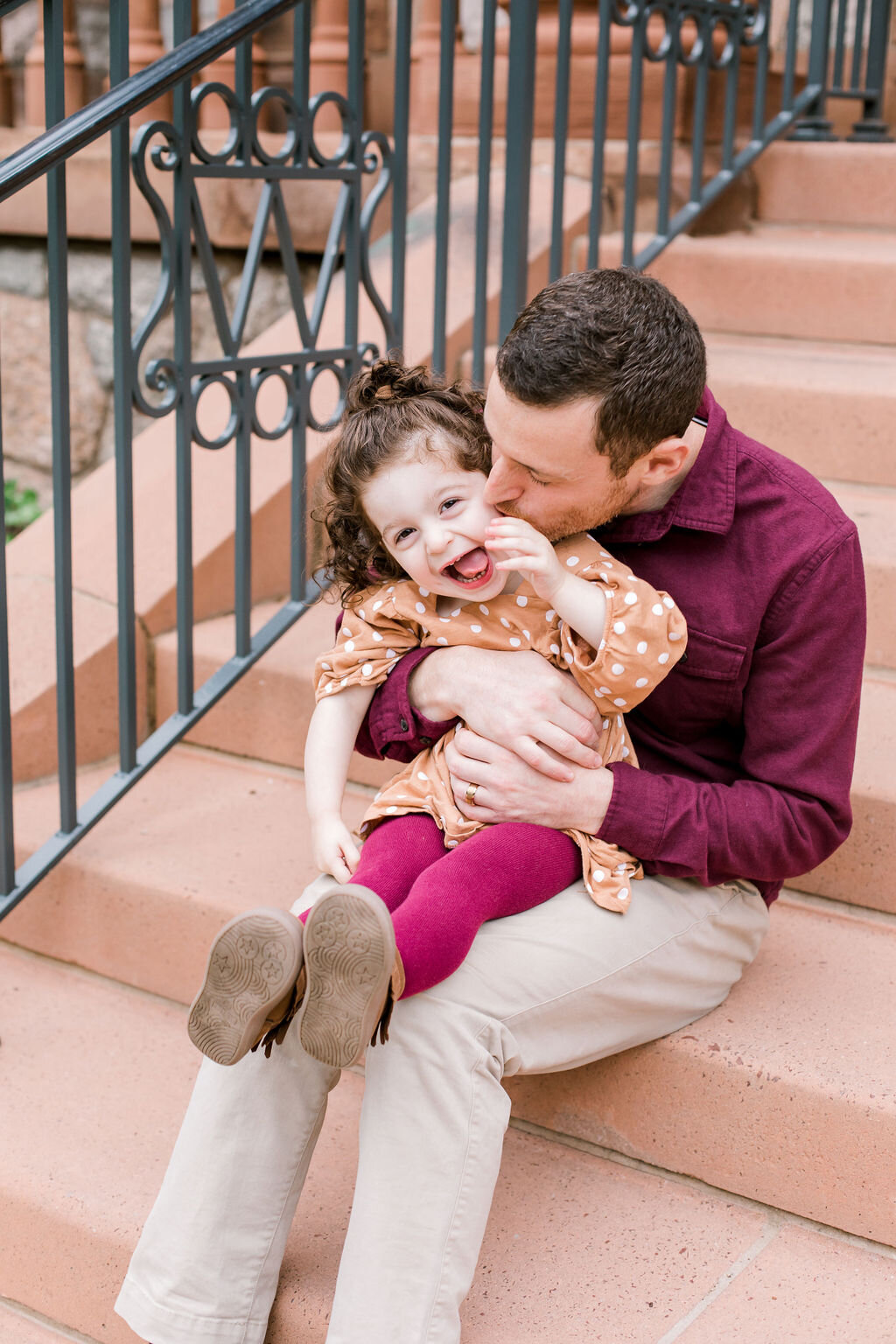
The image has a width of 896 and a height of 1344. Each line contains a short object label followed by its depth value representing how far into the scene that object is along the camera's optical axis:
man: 1.44
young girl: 1.38
